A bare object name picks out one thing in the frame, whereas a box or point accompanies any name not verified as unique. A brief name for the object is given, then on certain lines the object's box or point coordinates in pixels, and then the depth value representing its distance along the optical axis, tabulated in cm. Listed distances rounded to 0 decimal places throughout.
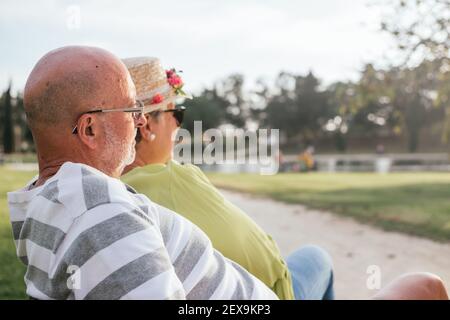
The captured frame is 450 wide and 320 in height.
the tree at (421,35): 1030
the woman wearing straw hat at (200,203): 188
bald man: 100
